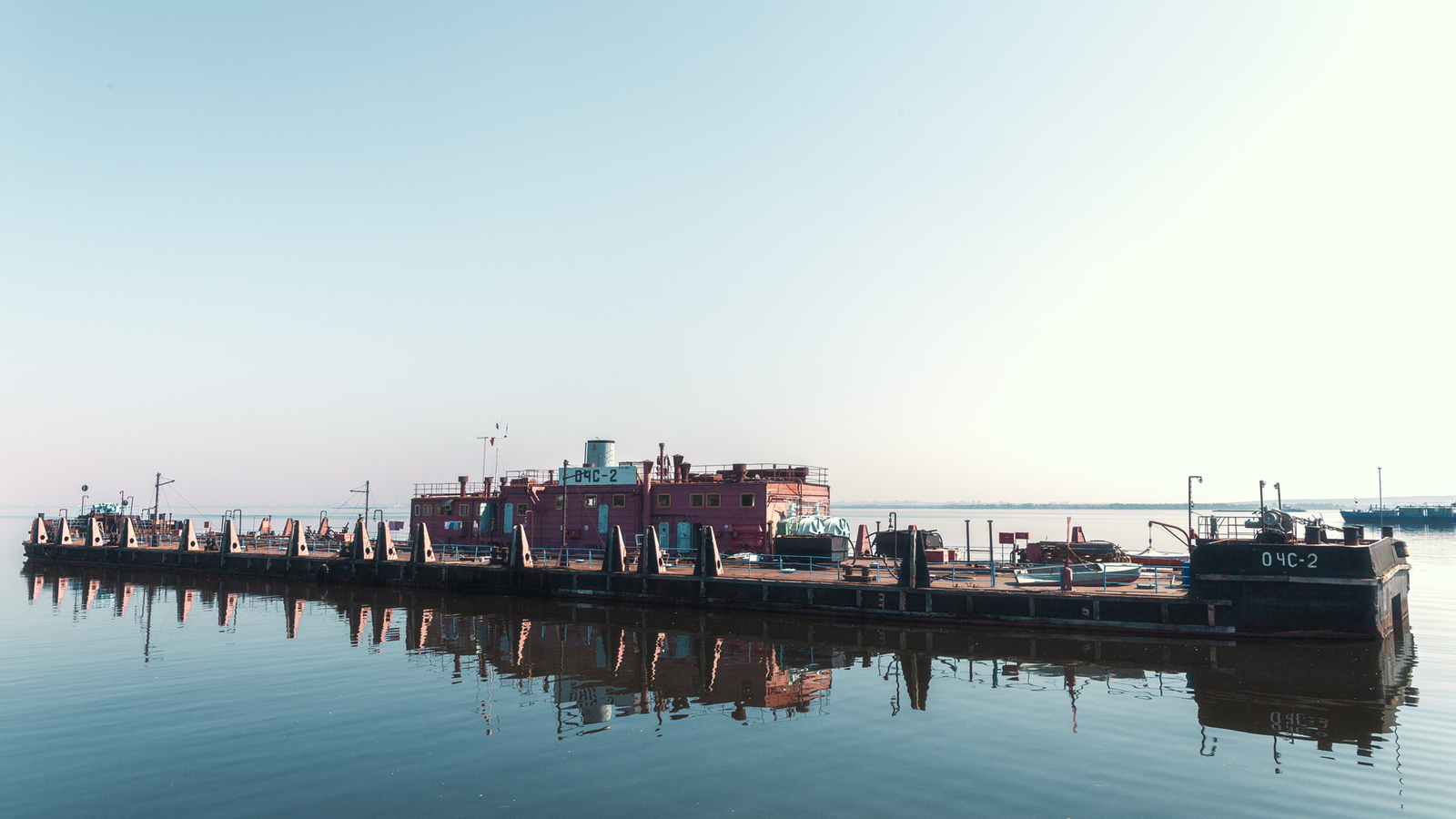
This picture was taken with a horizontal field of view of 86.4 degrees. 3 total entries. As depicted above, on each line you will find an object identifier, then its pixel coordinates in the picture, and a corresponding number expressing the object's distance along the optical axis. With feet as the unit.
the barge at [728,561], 92.12
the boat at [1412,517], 428.15
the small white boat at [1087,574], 111.14
